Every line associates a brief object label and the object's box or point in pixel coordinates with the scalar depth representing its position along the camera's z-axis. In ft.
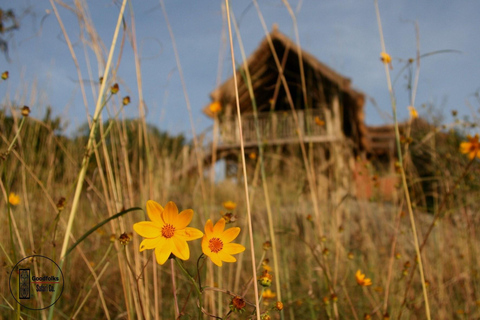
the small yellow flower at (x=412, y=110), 2.83
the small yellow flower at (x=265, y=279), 1.30
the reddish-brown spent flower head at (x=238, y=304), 1.20
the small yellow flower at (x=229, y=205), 3.69
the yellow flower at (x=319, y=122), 3.58
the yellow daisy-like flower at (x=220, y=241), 1.25
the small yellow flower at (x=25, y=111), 1.77
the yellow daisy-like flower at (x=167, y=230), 1.18
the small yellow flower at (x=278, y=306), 1.31
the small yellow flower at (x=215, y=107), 3.23
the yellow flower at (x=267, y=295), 2.62
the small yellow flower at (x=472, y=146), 2.67
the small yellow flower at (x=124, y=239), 1.32
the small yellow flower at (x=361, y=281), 2.35
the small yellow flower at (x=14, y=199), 3.52
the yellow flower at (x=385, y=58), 2.51
